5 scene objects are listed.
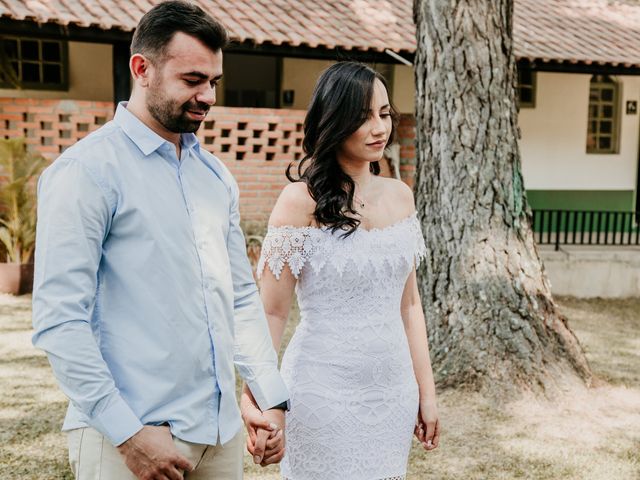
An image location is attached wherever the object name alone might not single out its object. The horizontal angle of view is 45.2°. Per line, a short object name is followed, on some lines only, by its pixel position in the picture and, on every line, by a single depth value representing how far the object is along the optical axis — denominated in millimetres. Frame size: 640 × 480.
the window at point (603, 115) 14359
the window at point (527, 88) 13617
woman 2463
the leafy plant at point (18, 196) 9078
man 1737
